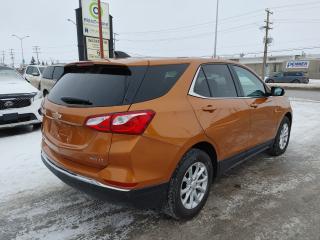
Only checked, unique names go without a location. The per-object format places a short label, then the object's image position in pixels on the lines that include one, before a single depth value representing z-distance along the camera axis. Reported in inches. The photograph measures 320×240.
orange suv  79.8
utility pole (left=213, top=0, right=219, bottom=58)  1009.5
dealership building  1629.0
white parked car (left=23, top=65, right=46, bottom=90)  452.6
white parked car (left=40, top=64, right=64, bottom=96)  376.0
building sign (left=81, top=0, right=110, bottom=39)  390.8
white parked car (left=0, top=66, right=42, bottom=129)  199.2
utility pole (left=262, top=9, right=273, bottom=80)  1476.1
